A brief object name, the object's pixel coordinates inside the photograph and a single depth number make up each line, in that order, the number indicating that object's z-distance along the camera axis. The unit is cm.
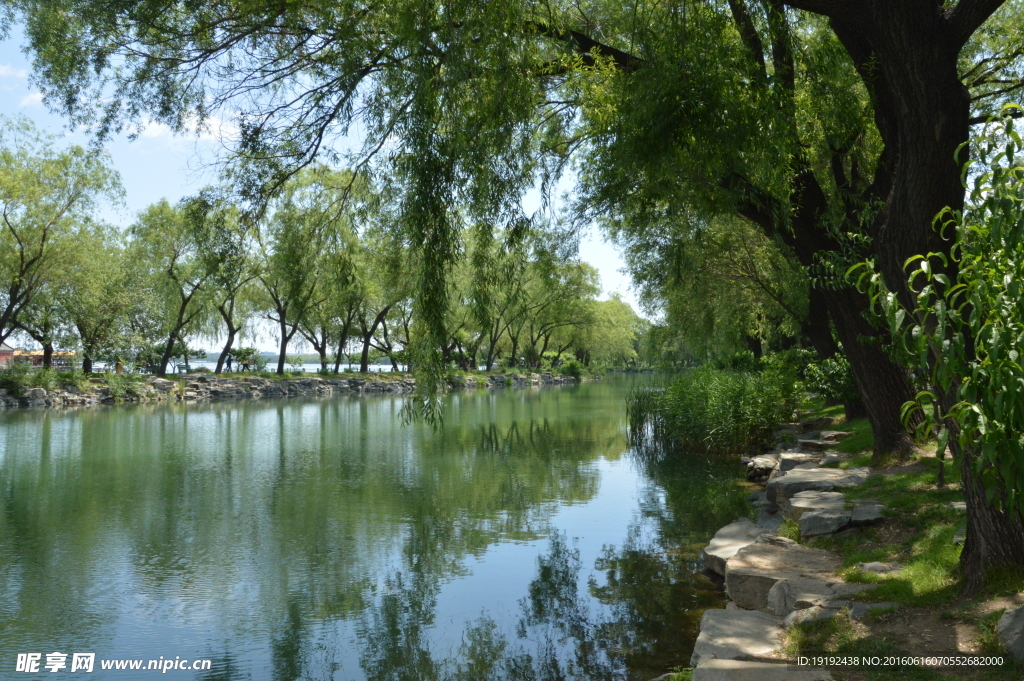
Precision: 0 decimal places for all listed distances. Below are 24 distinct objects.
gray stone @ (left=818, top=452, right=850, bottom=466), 912
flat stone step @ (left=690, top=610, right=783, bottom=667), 412
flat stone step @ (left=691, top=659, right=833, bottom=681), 352
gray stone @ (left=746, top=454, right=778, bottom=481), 1125
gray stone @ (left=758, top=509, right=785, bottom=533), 765
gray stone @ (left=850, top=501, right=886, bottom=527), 606
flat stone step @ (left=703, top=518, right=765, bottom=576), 676
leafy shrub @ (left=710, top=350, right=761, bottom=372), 2363
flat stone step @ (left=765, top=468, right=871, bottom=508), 765
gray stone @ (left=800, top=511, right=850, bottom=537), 620
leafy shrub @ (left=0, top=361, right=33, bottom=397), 2366
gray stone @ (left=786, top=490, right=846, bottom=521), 662
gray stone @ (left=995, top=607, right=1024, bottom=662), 331
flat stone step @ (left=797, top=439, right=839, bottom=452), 1076
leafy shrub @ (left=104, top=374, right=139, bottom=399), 2664
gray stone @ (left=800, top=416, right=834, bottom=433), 1319
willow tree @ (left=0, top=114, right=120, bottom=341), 2436
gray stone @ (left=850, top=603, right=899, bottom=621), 416
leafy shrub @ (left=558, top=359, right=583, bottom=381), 5541
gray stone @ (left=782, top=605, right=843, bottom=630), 427
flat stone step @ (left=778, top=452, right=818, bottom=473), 955
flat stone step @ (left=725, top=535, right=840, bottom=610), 494
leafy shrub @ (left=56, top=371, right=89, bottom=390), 2578
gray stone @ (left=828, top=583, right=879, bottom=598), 455
